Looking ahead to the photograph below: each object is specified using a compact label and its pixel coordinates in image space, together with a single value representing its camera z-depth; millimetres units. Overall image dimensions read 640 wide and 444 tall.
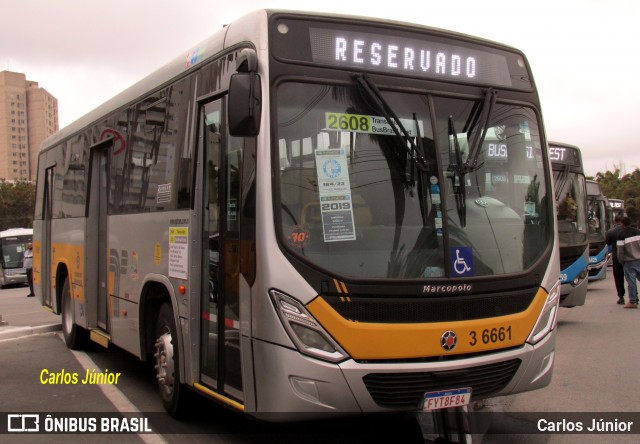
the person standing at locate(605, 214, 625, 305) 13586
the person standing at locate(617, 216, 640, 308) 13133
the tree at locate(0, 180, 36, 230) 56469
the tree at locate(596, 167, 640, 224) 56600
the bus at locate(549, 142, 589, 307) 10852
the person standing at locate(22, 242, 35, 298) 20859
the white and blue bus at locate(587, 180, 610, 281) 16859
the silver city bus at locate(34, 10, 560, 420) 4074
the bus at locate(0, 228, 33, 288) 29641
